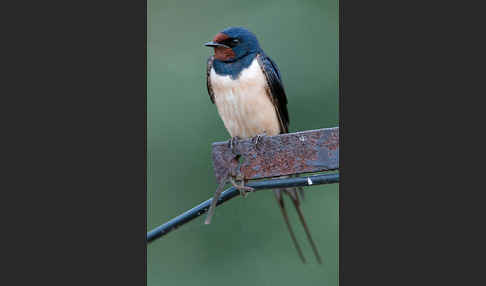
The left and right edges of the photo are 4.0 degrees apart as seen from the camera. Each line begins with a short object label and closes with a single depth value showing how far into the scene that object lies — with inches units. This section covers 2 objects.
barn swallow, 196.4
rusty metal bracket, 187.8
